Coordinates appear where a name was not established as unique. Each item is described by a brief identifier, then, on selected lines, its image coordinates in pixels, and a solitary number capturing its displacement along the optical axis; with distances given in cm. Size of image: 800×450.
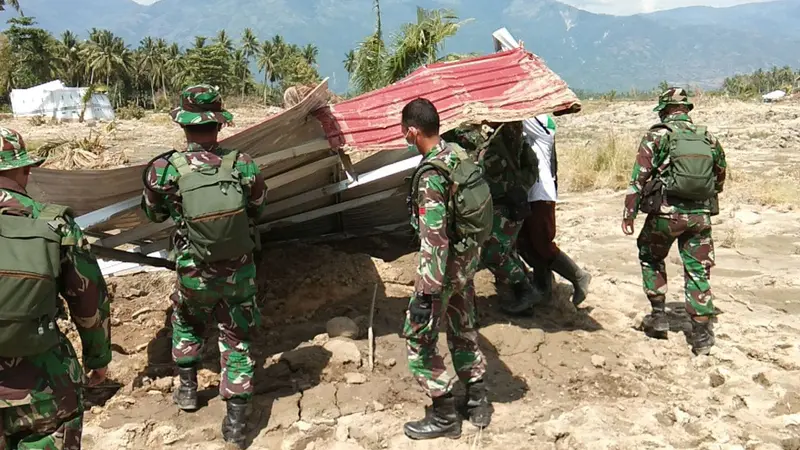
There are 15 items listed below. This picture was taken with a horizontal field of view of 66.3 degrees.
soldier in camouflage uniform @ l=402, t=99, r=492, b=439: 305
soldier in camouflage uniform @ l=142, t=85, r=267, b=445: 323
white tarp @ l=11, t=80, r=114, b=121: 3819
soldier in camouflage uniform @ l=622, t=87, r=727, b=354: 434
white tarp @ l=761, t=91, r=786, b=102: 3048
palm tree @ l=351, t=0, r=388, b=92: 1188
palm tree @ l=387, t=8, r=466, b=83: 1104
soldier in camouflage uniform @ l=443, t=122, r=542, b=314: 460
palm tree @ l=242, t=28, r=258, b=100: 6857
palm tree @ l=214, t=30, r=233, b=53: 6352
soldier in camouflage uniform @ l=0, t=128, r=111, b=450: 226
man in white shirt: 486
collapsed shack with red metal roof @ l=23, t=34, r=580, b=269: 362
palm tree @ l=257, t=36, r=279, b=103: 6481
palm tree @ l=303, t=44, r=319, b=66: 7514
